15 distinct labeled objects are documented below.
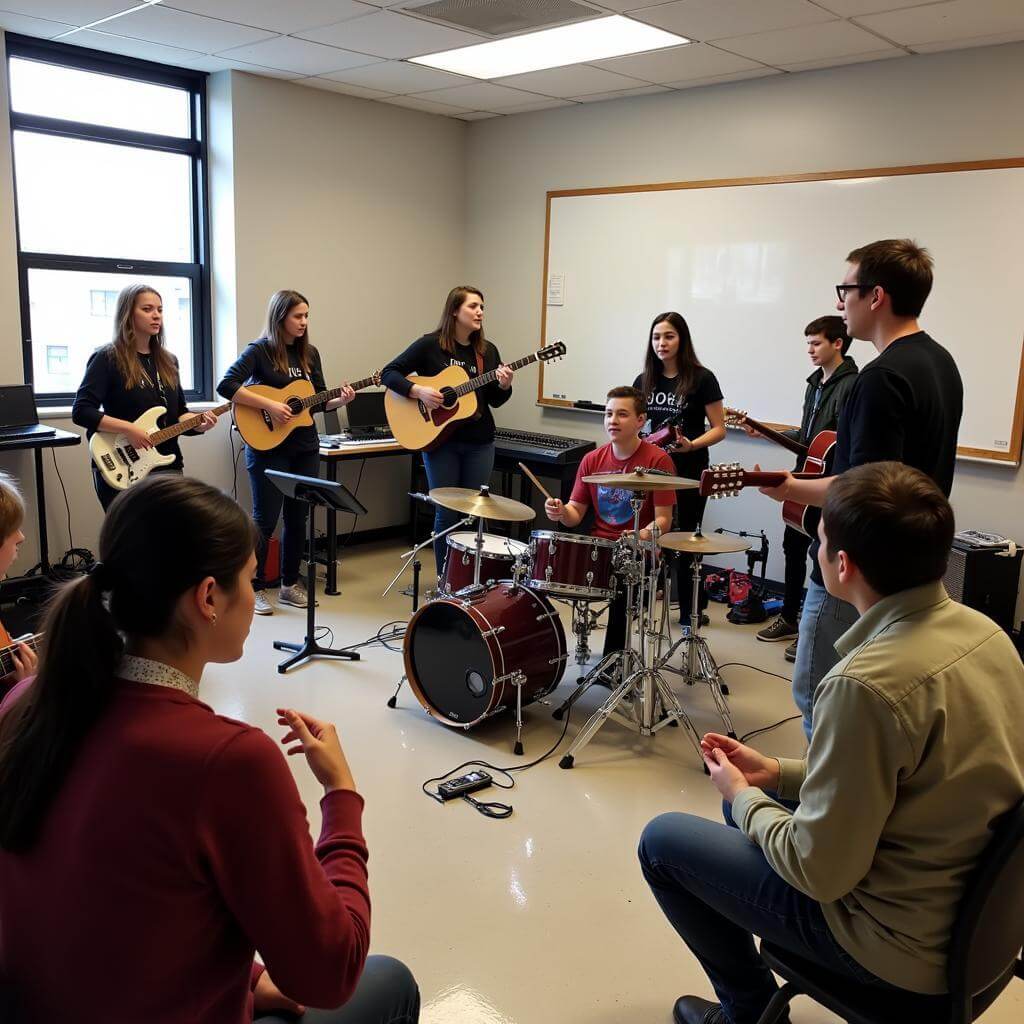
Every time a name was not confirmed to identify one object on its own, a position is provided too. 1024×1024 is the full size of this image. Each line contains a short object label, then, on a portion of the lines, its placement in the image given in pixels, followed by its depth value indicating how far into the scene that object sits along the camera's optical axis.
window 4.88
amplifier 4.29
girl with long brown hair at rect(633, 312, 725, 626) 4.62
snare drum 3.38
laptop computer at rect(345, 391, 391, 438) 5.94
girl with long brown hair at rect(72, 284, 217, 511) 4.22
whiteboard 4.43
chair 1.32
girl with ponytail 0.99
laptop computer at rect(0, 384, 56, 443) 4.45
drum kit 3.33
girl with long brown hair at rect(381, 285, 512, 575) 4.76
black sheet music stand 3.70
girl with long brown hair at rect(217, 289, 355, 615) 4.75
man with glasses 2.37
